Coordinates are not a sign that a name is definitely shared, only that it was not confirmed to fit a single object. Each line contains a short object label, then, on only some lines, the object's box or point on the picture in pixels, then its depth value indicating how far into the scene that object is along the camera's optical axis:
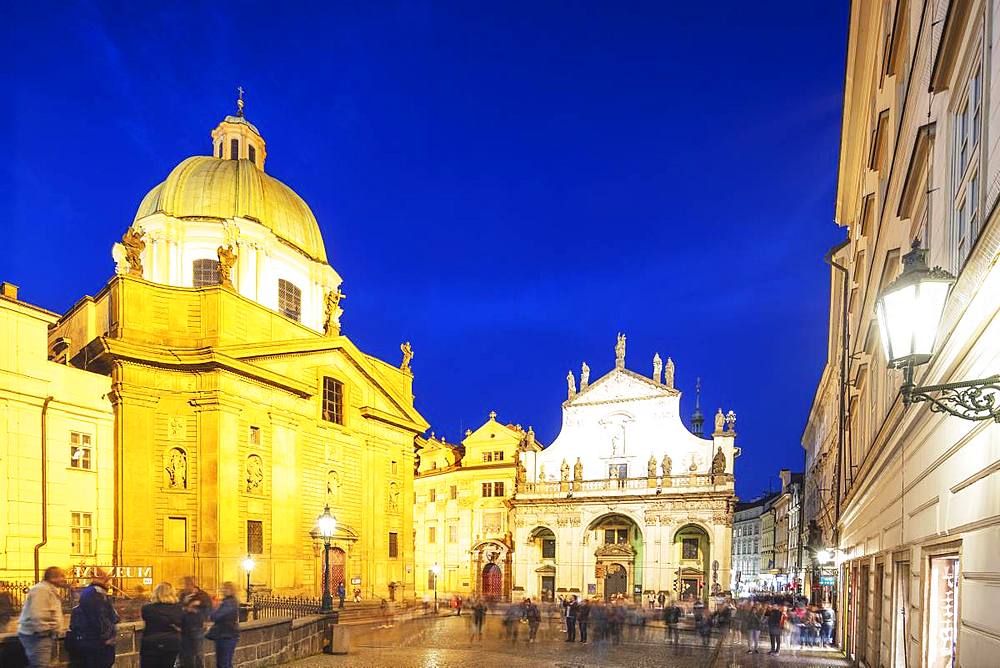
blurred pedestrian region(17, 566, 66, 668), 7.59
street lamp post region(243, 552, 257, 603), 26.50
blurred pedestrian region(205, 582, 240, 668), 10.12
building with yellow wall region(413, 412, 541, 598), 55.16
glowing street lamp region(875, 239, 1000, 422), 3.98
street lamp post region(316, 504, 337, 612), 21.61
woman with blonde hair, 7.97
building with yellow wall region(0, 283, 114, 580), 21.69
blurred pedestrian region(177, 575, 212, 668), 8.62
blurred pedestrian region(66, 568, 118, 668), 7.82
